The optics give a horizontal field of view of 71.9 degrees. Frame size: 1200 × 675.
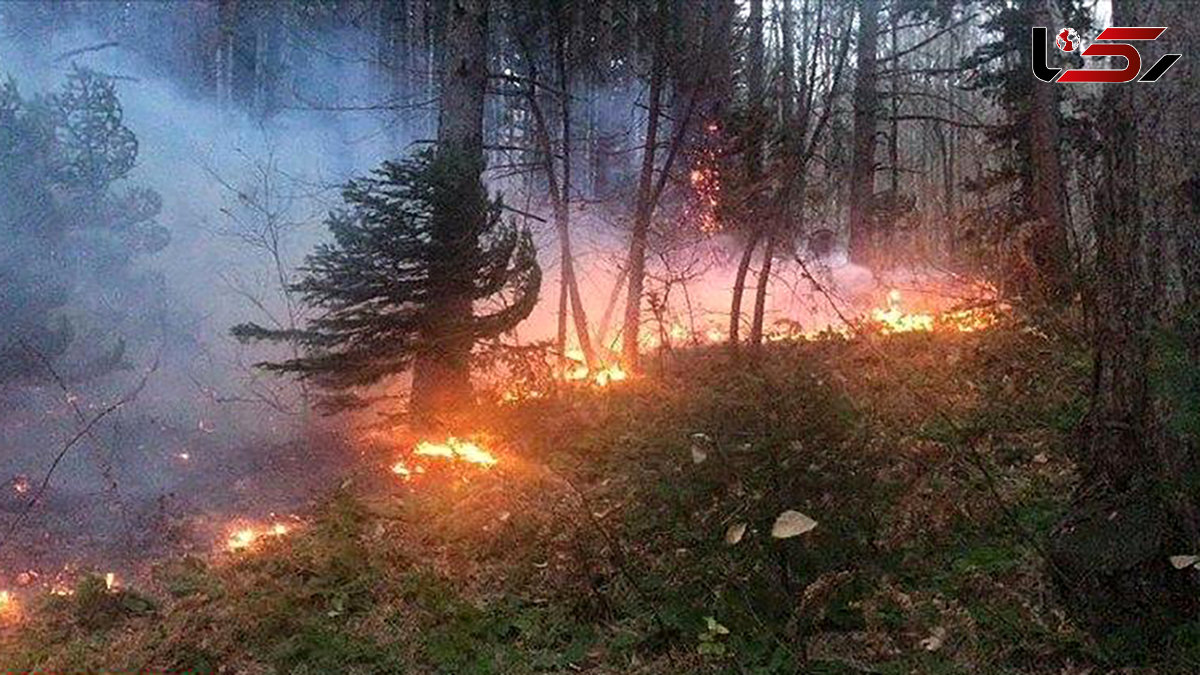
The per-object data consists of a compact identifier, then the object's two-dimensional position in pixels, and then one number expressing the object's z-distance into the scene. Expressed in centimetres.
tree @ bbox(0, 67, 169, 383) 1159
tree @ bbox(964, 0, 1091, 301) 1016
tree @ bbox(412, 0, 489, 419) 862
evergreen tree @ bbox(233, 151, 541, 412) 845
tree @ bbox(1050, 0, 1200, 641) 386
